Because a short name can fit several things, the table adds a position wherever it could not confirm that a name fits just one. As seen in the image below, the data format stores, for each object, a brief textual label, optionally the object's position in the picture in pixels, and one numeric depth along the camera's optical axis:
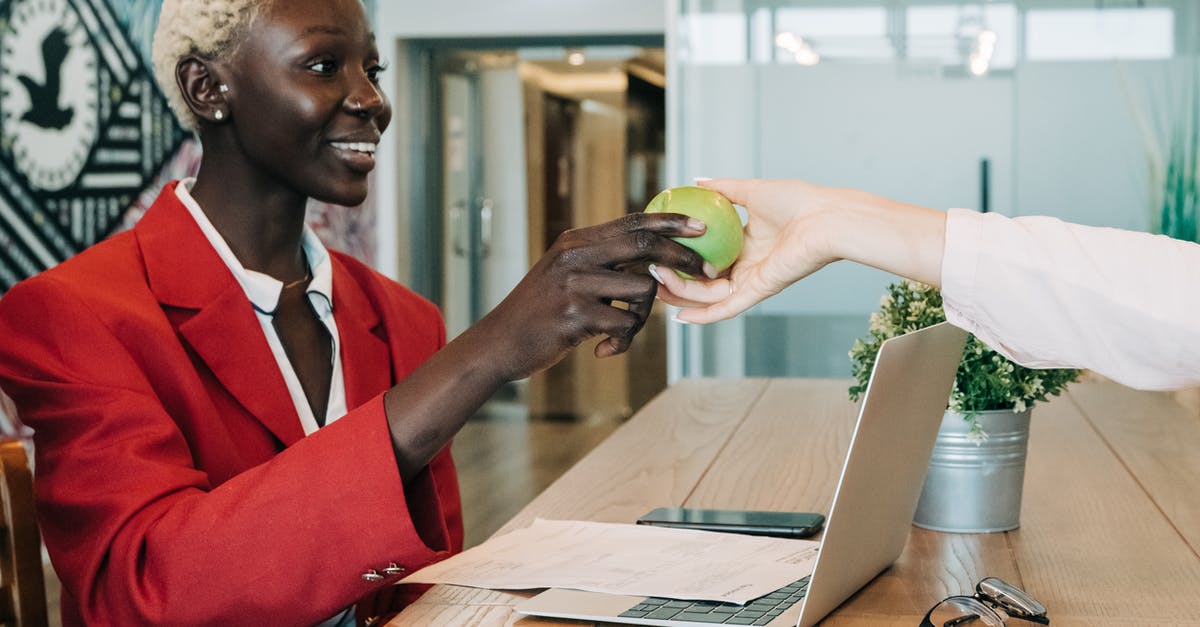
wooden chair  1.35
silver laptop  1.02
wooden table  1.16
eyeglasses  1.08
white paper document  1.14
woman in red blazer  1.14
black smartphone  1.39
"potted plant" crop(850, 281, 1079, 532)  1.38
